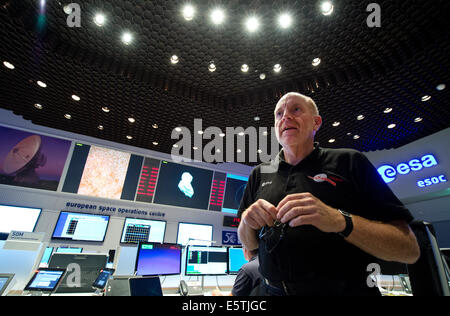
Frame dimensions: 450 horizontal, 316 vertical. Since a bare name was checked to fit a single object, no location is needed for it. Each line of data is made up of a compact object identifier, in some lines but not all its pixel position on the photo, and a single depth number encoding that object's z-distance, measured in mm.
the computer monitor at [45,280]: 2120
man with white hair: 709
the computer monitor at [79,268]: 2366
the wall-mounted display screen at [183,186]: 6406
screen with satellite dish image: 5102
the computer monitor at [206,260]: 3420
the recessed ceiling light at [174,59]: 3533
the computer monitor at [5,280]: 1894
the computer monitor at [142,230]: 5547
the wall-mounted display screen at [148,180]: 6102
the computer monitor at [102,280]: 2316
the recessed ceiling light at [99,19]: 2948
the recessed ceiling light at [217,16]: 2842
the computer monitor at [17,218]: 4553
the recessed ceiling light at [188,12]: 2805
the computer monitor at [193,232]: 6109
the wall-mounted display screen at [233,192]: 7219
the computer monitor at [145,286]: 2082
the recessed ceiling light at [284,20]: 2873
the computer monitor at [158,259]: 2924
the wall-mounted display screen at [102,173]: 5574
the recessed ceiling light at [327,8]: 2666
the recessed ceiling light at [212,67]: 3652
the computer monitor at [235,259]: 3752
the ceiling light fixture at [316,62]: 3479
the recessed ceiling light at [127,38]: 3200
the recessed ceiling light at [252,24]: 2947
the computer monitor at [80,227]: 5020
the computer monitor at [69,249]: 3908
